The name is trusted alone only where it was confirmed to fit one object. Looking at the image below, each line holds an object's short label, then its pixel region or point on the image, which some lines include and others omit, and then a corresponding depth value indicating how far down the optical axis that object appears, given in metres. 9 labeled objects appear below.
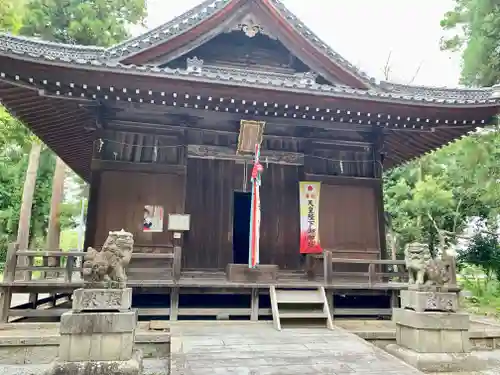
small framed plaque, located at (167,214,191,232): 8.53
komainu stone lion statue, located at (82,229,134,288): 5.20
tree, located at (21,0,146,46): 15.92
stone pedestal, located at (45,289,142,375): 4.77
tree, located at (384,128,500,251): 11.55
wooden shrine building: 7.87
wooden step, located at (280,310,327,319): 7.27
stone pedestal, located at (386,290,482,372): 5.52
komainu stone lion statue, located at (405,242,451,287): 6.03
